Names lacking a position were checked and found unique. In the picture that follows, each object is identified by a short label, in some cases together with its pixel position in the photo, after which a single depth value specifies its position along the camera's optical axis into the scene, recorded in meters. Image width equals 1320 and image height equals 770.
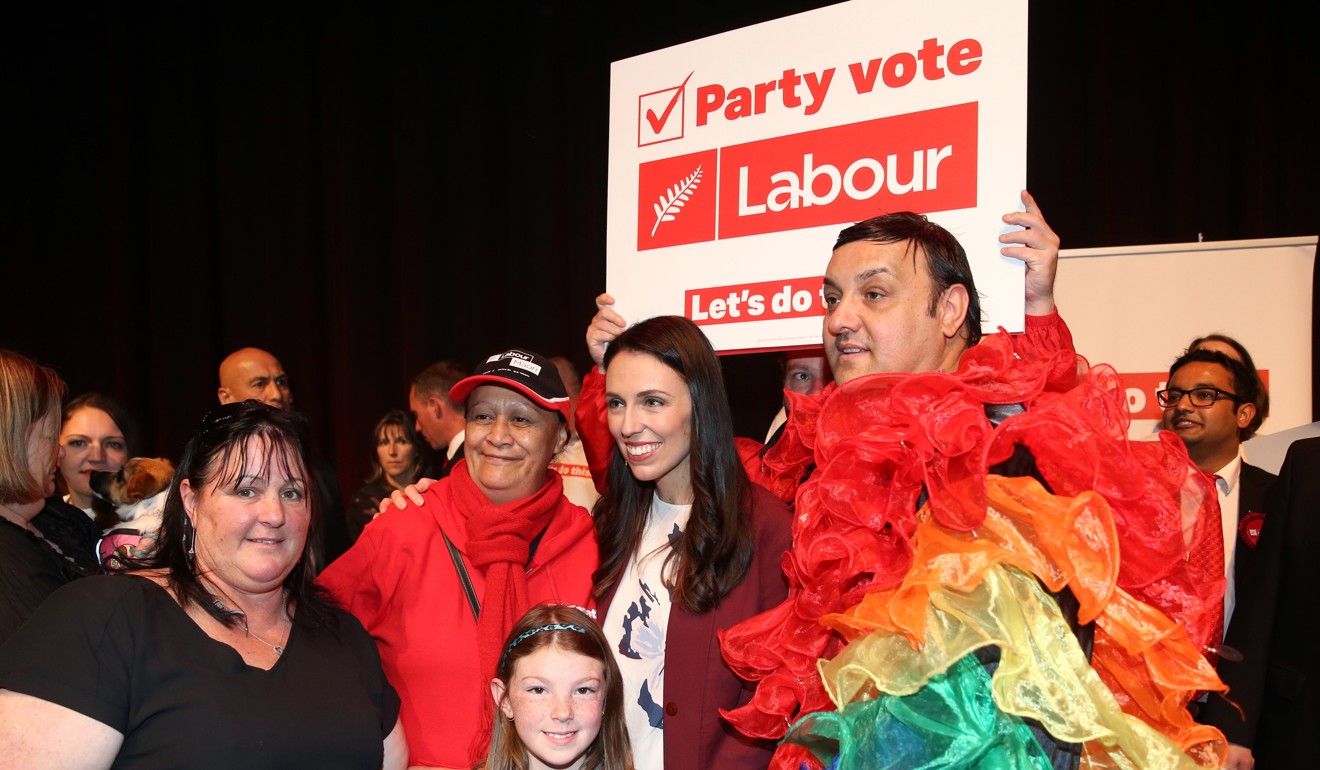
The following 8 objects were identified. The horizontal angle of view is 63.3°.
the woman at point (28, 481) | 2.42
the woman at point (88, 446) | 4.29
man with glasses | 3.74
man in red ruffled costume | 1.50
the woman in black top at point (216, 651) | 1.88
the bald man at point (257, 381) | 5.16
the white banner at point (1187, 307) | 4.08
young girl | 2.25
